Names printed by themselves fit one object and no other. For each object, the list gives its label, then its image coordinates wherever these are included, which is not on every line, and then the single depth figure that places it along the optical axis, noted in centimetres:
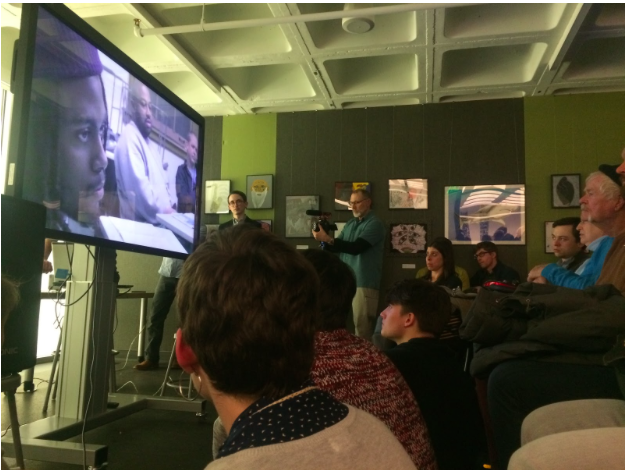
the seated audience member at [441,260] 374
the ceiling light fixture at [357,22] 326
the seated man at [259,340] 57
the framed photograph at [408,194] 479
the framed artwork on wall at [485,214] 458
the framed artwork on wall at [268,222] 509
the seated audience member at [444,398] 134
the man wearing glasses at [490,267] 430
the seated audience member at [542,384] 145
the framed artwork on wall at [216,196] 519
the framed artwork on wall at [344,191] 491
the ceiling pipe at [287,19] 309
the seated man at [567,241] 298
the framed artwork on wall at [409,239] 475
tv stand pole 229
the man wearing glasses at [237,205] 408
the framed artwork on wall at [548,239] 448
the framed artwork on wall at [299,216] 500
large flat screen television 183
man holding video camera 380
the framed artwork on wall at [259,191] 511
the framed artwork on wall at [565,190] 448
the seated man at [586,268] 197
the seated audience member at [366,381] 100
